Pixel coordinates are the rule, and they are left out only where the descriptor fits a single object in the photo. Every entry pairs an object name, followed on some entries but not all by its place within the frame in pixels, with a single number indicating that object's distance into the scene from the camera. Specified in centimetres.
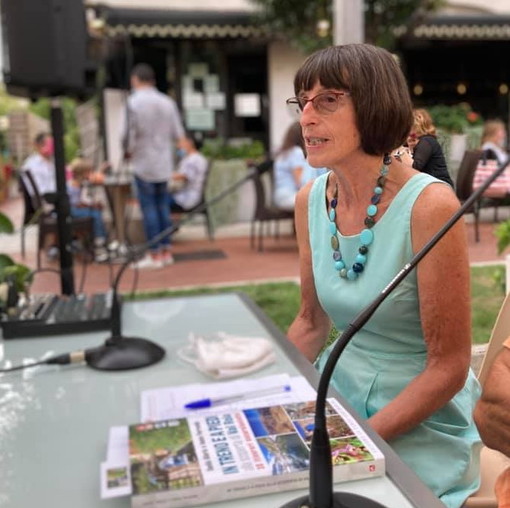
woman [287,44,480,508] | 113
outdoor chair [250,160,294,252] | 651
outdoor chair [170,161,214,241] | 715
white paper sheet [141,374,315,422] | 117
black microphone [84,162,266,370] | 147
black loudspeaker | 290
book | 87
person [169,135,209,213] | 712
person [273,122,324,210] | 586
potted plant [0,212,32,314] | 190
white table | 91
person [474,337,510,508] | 101
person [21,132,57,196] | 749
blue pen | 120
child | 702
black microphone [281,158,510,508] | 71
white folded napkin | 140
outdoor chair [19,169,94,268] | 639
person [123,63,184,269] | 580
